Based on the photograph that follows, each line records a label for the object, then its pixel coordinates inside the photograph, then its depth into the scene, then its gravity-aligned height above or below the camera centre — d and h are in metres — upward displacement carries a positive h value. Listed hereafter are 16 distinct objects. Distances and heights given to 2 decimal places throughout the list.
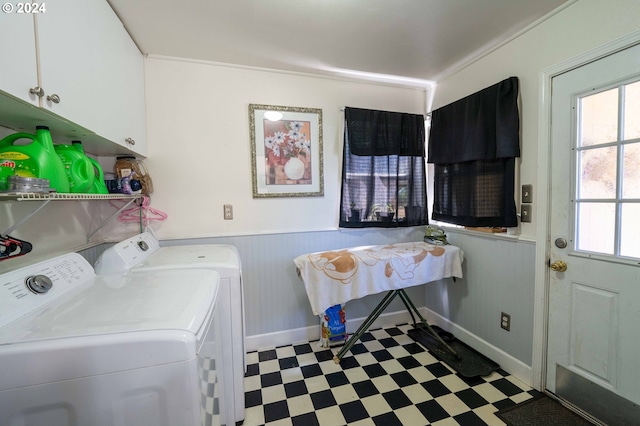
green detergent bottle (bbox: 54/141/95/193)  1.17 +0.16
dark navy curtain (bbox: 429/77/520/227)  1.82 +0.32
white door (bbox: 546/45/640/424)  1.31 -0.24
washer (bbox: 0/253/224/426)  0.68 -0.44
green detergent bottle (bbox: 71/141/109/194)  1.39 +0.11
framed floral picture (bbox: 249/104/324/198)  2.19 +0.42
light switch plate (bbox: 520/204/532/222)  1.76 -0.11
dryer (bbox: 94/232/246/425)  1.38 -0.47
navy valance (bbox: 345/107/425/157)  2.36 +0.62
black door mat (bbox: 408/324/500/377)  1.90 -1.27
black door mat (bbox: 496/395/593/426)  1.46 -1.28
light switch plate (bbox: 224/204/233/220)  2.16 -0.09
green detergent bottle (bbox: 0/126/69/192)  0.93 +0.16
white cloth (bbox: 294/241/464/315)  1.86 -0.55
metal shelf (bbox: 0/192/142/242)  0.80 +0.02
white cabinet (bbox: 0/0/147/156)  0.88 +0.55
